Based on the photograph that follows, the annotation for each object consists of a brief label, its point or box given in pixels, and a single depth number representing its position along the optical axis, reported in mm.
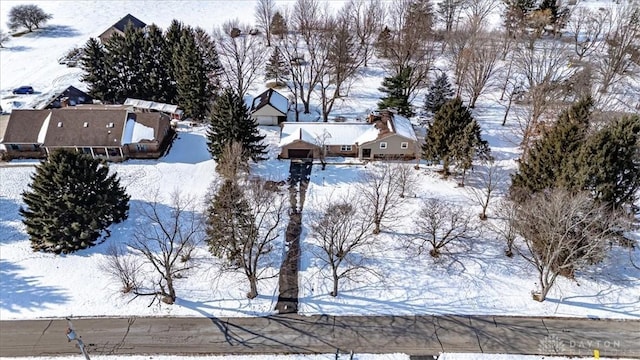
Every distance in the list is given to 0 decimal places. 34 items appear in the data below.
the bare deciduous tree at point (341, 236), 33047
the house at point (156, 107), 57594
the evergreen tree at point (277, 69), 64562
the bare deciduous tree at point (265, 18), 77875
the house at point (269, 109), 55875
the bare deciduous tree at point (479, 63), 55250
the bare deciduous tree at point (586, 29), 68469
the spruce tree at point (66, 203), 36375
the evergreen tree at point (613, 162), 32406
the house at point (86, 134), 49844
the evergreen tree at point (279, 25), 76625
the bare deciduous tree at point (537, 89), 46625
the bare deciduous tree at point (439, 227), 36688
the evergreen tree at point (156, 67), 58562
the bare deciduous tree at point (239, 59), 58719
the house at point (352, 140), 49344
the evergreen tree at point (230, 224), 32719
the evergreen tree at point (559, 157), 34719
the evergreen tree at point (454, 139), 43594
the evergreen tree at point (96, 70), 58000
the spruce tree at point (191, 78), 55312
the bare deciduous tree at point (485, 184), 41925
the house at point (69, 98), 57750
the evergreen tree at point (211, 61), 57656
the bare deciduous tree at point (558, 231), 29547
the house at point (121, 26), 74625
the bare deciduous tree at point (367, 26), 71562
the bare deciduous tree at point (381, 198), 39031
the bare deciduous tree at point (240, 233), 32531
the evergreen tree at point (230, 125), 45938
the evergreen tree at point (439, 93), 57156
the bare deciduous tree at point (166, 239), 33812
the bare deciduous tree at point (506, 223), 35681
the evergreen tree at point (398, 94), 54812
